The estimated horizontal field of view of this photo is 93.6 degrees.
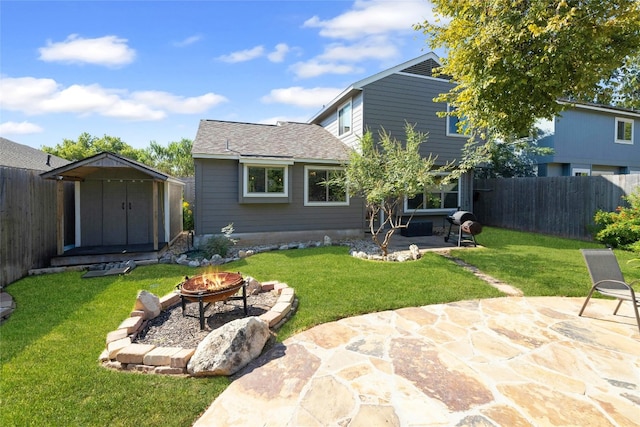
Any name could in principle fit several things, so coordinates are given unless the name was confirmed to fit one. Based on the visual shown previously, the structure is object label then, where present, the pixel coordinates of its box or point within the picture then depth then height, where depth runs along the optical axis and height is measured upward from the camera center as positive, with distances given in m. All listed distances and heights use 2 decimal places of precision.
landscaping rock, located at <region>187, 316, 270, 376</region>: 2.92 -1.52
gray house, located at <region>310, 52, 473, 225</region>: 11.83 +3.57
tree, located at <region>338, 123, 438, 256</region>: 7.56 +0.75
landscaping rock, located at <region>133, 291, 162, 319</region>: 4.07 -1.44
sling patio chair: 4.14 -1.03
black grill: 9.20 -0.72
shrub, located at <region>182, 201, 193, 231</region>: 13.62 -0.86
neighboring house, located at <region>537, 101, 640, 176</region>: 15.60 +3.23
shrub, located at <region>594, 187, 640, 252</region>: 8.73 -0.67
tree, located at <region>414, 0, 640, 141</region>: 5.98 +3.26
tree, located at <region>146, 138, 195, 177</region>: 37.50 +5.62
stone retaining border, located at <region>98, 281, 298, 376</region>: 2.99 -1.58
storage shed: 8.23 -0.39
